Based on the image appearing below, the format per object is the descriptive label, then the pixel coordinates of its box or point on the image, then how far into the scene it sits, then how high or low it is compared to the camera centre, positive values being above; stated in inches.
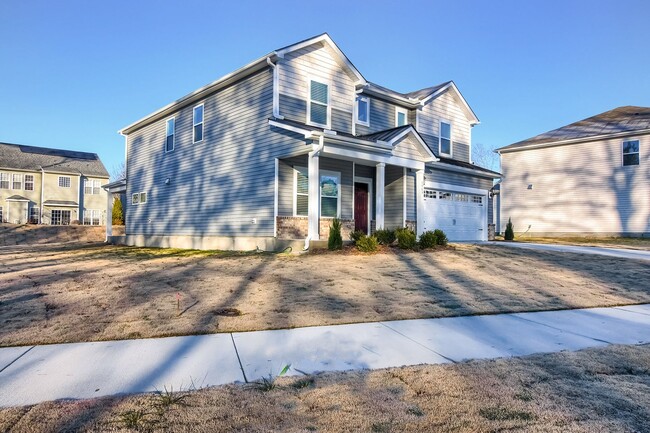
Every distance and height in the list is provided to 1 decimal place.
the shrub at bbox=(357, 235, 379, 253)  429.5 -21.6
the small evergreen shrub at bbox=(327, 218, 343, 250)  443.5 -16.3
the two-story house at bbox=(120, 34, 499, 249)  497.4 +85.7
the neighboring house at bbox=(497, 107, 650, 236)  810.2 +99.7
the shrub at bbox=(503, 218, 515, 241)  776.9 -16.8
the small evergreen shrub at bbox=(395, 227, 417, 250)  459.5 -17.3
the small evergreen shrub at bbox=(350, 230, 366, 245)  455.8 -13.3
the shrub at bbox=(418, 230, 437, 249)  471.2 -18.7
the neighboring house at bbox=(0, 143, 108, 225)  1253.7 +111.2
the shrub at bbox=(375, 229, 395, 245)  485.1 -14.9
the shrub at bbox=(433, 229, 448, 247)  491.5 -16.0
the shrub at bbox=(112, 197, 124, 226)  1085.8 +21.9
